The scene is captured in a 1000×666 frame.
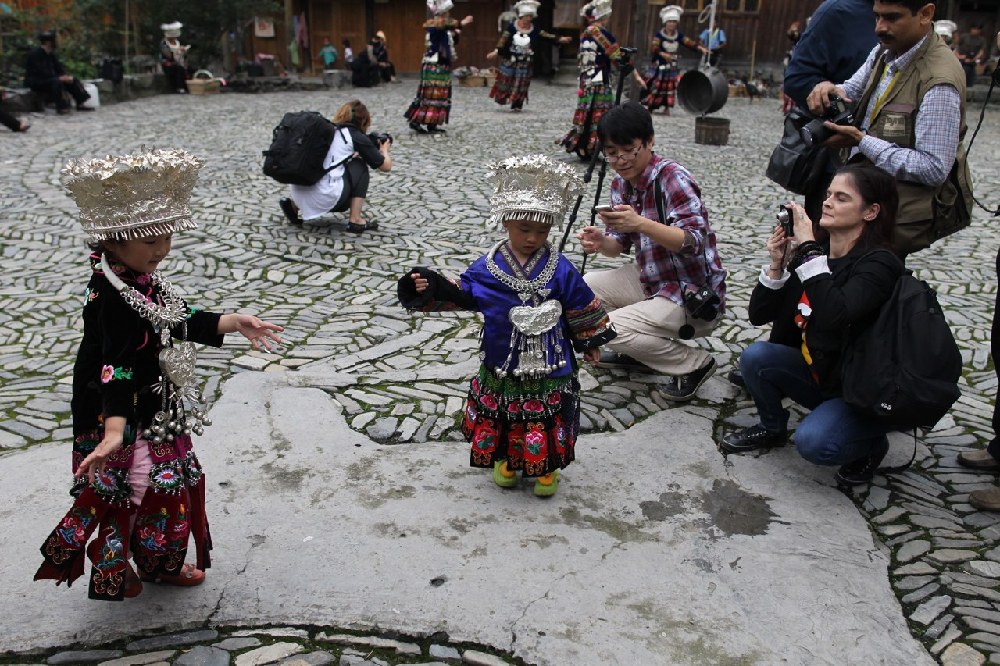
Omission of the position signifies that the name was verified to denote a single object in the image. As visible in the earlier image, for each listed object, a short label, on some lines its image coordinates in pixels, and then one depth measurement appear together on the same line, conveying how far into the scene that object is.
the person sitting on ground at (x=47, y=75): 14.08
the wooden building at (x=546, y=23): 21.52
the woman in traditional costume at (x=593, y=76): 10.60
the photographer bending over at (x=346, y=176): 7.46
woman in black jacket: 3.32
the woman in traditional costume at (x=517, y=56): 14.26
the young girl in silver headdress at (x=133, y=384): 2.52
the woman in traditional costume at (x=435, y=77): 12.67
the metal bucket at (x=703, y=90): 12.99
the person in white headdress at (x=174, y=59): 18.81
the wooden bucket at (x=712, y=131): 12.59
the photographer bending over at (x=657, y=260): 3.98
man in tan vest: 3.65
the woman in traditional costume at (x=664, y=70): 16.17
